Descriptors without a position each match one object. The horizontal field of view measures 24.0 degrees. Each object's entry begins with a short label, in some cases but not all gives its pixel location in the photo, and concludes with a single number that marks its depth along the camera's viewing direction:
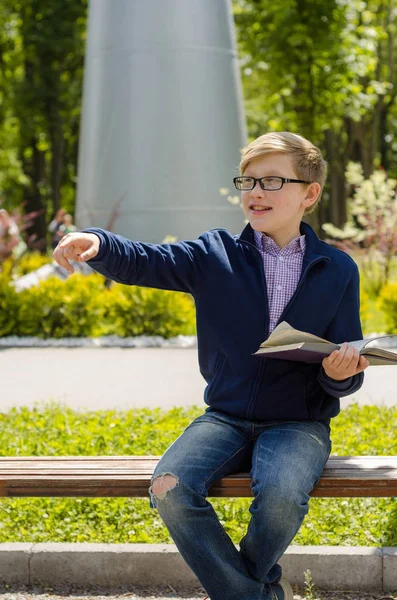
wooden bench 3.23
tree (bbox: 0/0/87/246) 27.88
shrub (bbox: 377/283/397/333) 10.27
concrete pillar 13.85
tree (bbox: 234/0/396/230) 19.70
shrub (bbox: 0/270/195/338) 10.61
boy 3.04
